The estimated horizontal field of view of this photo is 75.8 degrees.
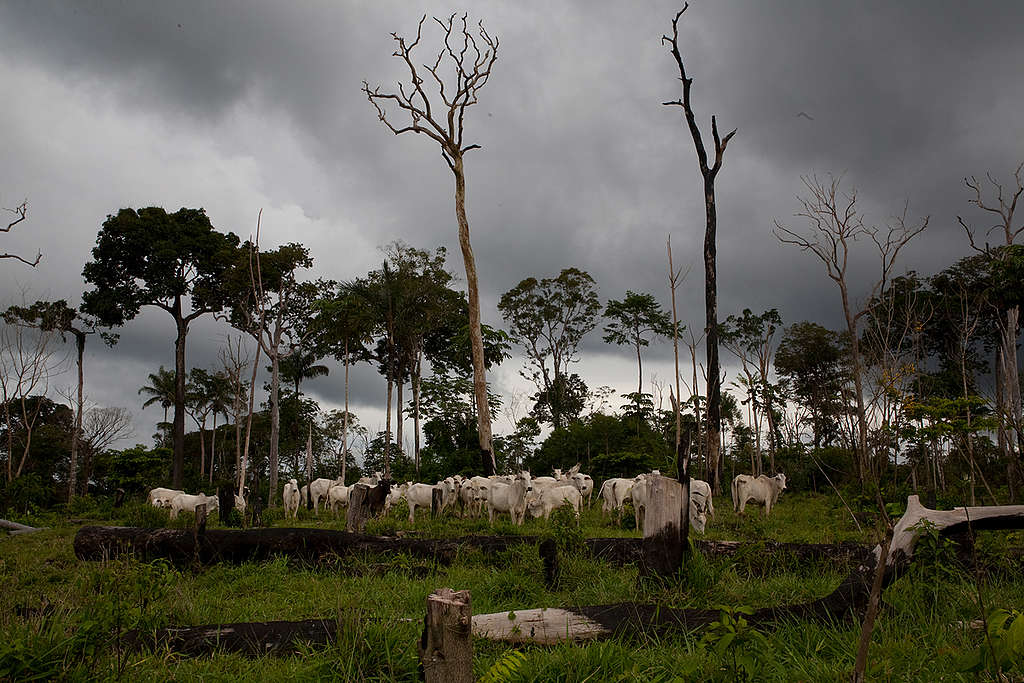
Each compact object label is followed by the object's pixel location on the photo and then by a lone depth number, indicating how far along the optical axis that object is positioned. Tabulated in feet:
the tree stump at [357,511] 40.47
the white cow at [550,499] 51.21
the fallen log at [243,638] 16.70
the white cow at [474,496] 58.47
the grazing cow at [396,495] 65.34
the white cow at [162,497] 65.16
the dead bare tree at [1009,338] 54.10
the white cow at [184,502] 62.22
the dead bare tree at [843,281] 55.16
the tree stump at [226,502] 50.75
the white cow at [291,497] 69.82
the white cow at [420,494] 61.05
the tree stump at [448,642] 11.68
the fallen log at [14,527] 53.62
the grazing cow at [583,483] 62.39
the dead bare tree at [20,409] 91.76
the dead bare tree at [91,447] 111.24
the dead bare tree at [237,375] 103.52
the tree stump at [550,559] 24.63
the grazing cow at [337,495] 71.61
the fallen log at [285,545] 30.83
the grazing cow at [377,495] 49.29
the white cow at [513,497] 51.67
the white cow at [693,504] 42.82
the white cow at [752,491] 57.16
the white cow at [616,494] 54.24
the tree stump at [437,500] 57.16
